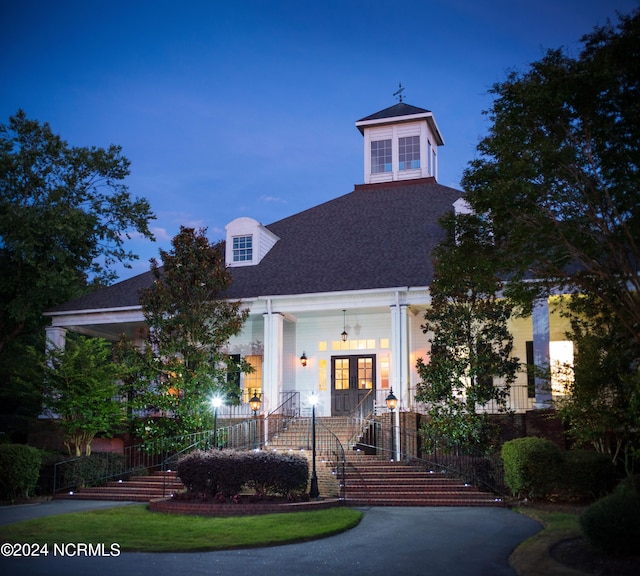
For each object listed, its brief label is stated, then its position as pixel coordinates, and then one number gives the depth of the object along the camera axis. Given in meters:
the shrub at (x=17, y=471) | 19.33
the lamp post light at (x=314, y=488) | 17.14
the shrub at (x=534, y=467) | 17.42
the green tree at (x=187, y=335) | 22.86
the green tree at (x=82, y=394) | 22.69
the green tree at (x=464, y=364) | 20.58
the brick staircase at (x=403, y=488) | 17.42
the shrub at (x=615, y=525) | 9.91
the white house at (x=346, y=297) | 24.20
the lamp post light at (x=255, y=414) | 22.16
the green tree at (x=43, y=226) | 28.36
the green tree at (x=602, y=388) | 17.81
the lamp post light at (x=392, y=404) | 21.45
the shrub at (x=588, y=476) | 17.06
